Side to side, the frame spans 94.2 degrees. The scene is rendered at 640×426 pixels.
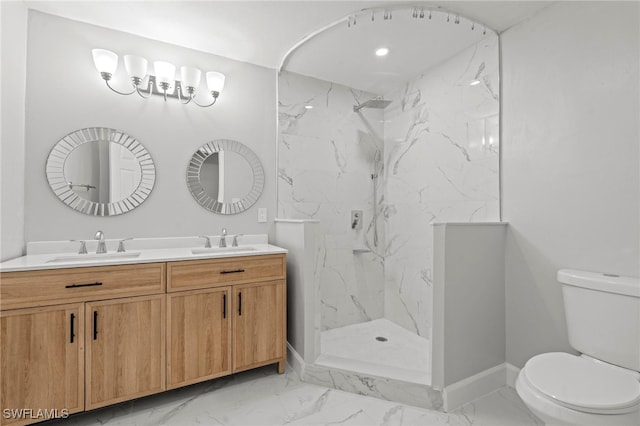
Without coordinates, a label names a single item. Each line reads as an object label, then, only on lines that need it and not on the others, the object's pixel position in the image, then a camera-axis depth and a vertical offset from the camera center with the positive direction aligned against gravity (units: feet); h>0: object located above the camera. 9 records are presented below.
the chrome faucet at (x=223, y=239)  7.43 -0.63
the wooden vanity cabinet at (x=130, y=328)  4.64 -2.10
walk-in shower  6.83 +1.55
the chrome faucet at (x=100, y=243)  6.22 -0.63
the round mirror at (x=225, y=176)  7.51 +0.99
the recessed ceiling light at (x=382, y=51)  7.42 +4.15
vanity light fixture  6.29 +3.15
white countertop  4.97 -0.83
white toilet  3.54 -2.16
